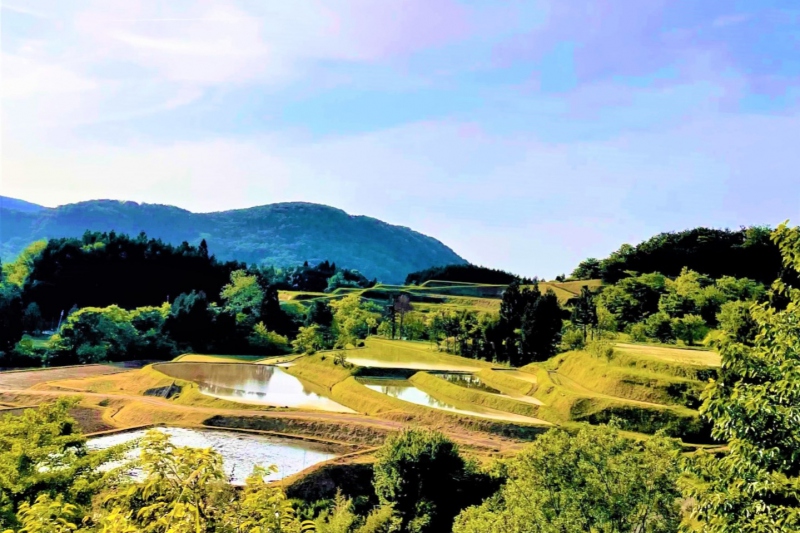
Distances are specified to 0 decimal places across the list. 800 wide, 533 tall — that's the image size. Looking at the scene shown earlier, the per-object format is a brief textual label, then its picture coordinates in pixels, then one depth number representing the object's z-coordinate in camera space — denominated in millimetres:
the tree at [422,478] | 22812
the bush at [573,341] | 54703
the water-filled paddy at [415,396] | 36156
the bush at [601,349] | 40312
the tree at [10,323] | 65500
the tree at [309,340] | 69581
